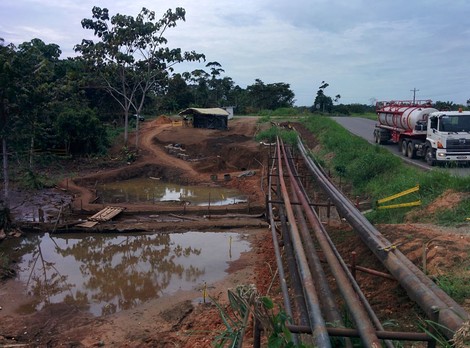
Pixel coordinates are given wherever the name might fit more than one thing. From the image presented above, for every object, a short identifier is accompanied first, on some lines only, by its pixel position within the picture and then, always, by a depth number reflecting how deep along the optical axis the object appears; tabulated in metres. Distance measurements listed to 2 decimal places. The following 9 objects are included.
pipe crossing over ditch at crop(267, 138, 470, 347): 4.05
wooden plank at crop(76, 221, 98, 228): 15.92
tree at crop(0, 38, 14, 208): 14.46
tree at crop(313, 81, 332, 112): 83.75
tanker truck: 17.23
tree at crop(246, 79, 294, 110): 74.69
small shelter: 43.78
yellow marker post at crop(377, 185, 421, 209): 11.10
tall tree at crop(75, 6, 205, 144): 29.30
